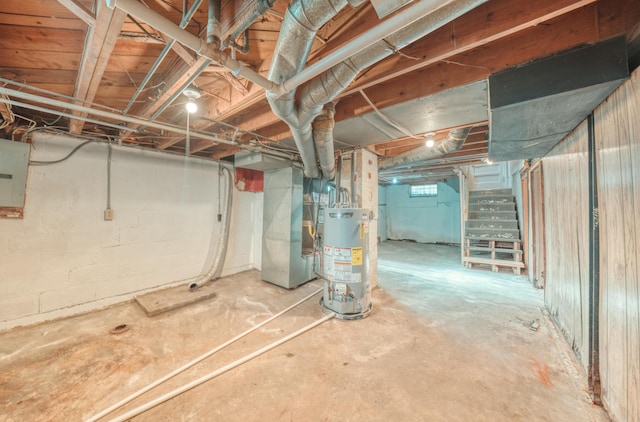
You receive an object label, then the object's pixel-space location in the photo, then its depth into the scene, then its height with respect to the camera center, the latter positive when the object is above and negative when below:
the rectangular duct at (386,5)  0.80 +0.77
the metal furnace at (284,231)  3.35 -0.22
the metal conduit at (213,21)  0.99 +0.86
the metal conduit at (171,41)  0.92 +0.85
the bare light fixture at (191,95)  1.73 +0.94
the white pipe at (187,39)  0.81 +0.74
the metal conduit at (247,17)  0.89 +0.85
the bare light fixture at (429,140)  2.50 +0.99
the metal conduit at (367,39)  0.79 +0.73
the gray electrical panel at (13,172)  2.15 +0.39
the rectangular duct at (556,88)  1.12 +0.72
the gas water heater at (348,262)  2.40 -0.48
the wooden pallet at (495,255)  4.15 -0.73
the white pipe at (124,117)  1.45 +0.81
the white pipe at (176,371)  1.27 -1.10
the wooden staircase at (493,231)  4.28 -0.24
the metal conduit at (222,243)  3.58 -0.46
